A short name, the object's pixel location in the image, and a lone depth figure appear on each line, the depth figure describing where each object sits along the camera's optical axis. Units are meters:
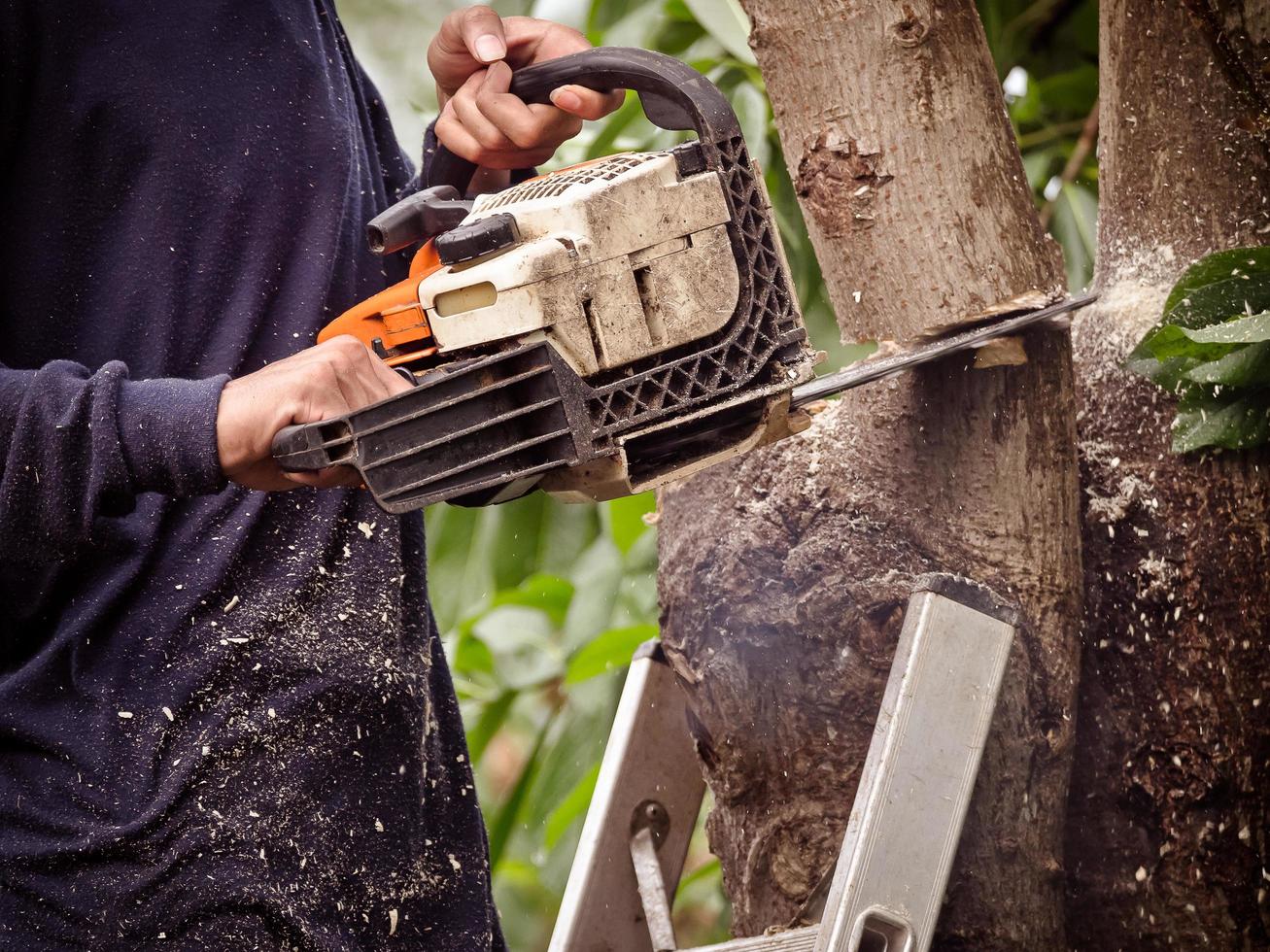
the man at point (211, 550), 3.17
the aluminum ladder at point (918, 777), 3.14
